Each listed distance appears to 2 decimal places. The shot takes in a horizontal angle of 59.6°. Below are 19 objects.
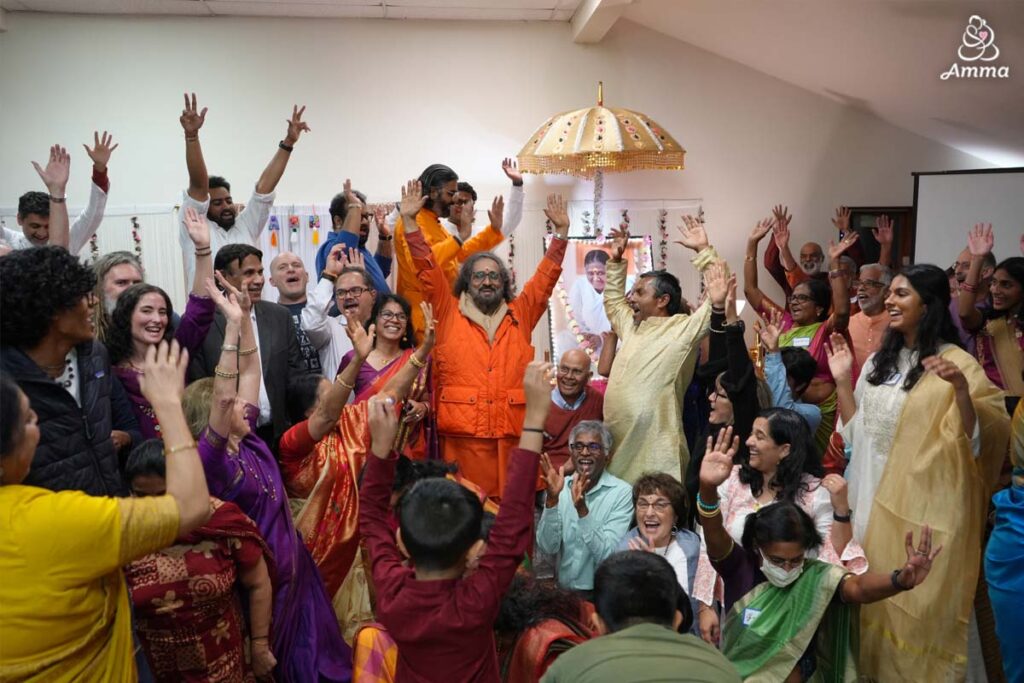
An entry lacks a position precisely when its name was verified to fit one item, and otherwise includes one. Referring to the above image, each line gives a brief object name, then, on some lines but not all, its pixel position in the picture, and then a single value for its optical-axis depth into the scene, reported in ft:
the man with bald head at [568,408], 13.76
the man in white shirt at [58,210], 11.88
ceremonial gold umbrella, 19.15
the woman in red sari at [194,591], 7.07
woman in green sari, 8.34
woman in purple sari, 8.26
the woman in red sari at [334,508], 10.32
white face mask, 8.46
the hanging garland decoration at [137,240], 21.48
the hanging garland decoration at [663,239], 23.58
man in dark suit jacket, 11.61
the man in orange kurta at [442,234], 14.25
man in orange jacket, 12.54
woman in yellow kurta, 5.36
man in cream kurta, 12.61
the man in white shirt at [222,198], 13.26
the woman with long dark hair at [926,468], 9.96
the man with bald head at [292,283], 13.81
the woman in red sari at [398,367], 11.63
